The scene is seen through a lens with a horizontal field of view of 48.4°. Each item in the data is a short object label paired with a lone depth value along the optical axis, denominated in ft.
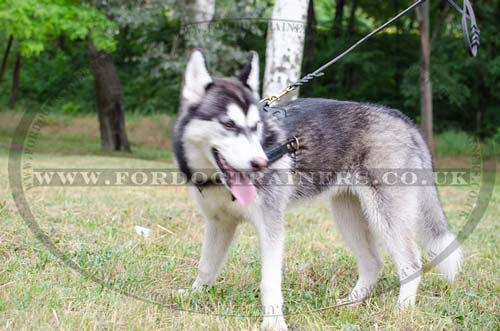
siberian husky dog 9.97
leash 12.40
